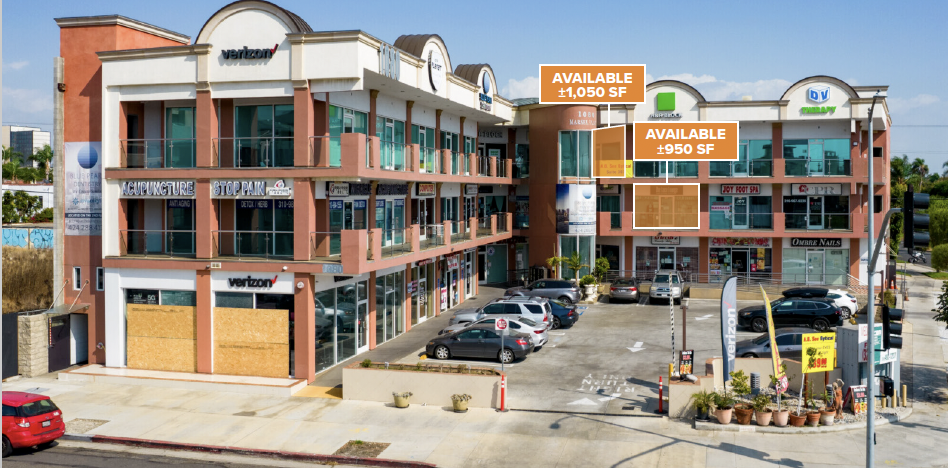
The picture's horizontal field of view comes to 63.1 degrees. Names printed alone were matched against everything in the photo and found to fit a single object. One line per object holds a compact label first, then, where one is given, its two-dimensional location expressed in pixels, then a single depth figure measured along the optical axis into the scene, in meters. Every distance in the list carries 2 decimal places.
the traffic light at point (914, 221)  14.53
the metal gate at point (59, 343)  29.39
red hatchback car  19.70
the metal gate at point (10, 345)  28.61
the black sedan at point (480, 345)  28.78
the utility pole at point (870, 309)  16.67
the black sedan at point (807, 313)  33.53
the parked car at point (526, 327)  30.39
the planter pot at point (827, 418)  21.14
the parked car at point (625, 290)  43.16
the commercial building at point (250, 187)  26.53
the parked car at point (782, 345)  26.84
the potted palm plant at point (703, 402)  21.77
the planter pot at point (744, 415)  21.12
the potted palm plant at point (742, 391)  21.17
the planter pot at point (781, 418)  21.08
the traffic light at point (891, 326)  17.16
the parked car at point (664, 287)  42.41
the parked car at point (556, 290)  40.84
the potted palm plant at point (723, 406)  21.27
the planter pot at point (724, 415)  21.25
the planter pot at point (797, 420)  21.02
